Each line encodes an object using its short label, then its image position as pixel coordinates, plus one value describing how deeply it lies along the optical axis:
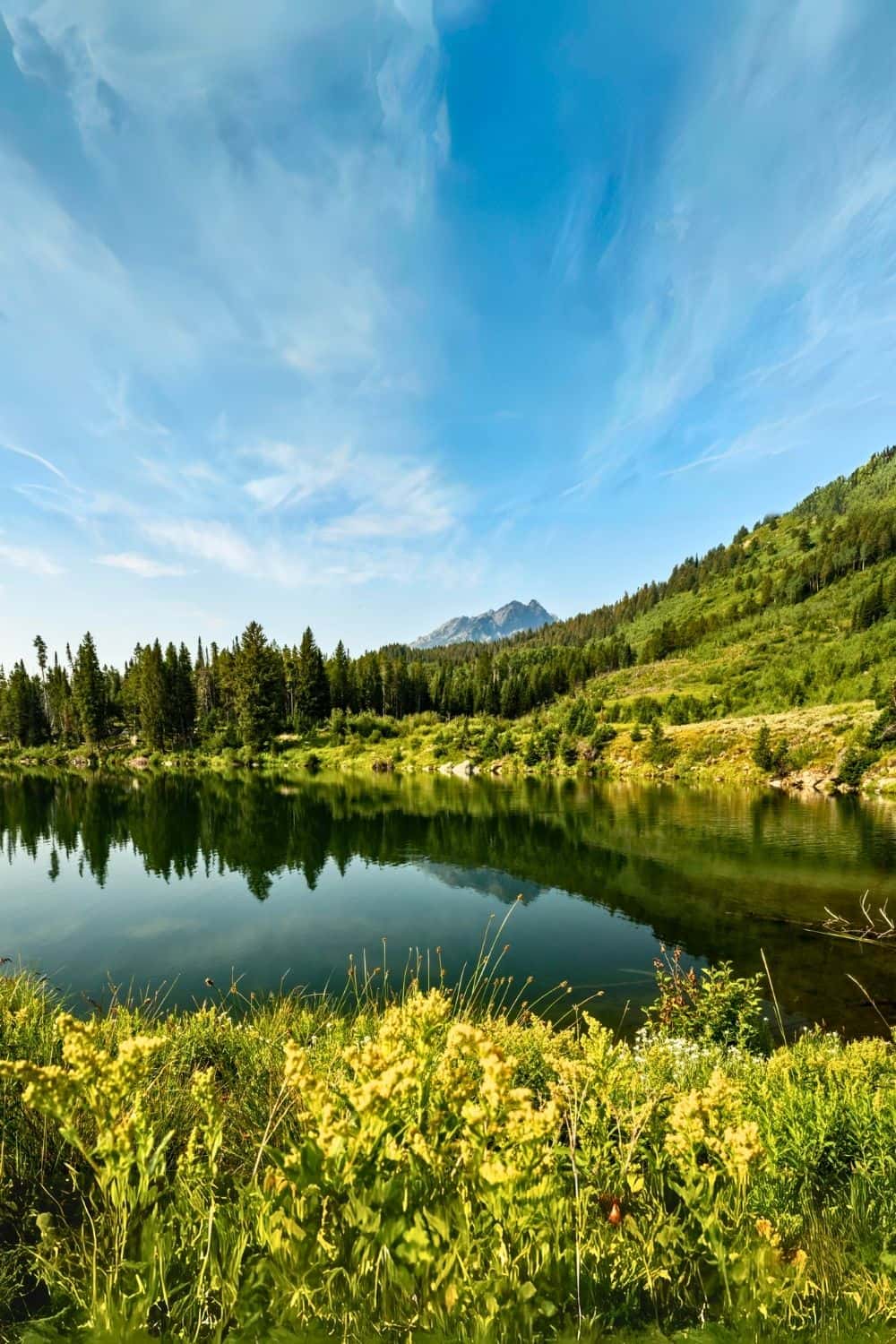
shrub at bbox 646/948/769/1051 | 9.55
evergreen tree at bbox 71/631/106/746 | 91.81
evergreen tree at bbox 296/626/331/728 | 96.38
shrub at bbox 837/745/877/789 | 47.72
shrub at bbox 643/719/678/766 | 63.34
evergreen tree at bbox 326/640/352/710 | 106.50
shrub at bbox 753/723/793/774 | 54.06
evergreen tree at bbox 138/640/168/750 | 88.88
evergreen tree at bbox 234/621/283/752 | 85.81
